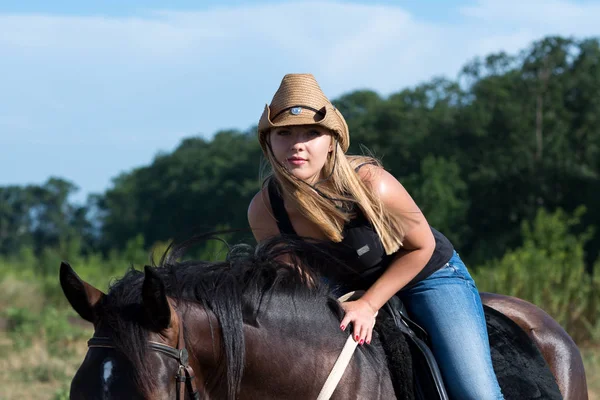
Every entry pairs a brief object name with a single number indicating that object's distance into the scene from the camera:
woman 6.66
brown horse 5.43
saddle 6.68
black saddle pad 7.43
